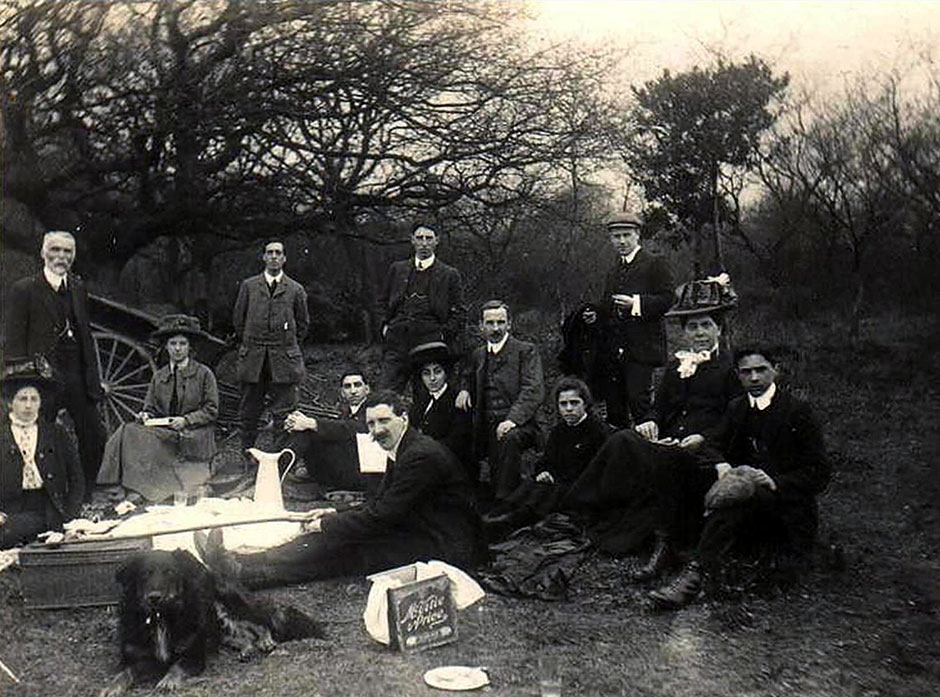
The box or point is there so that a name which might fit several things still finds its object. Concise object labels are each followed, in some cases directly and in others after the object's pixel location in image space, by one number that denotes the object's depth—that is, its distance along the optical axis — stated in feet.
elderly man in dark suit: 16.03
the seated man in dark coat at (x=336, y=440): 17.03
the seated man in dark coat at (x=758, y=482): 12.26
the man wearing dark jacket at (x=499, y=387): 16.10
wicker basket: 11.76
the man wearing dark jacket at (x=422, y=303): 18.44
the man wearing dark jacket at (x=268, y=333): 19.51
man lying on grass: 12.64
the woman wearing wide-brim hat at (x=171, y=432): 16.87
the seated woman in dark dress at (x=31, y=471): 13.85
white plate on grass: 9.57
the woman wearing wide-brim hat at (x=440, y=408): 16.72
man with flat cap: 16.69
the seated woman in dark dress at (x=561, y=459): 14.65
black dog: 9.75
